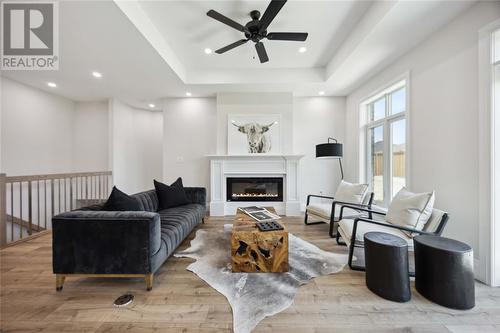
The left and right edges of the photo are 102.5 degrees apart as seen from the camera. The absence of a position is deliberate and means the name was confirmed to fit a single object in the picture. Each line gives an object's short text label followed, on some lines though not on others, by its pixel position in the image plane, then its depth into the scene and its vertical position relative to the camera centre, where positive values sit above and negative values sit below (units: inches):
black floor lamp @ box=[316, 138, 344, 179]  152.0 +12.3
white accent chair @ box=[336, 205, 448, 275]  75.7 -26.9
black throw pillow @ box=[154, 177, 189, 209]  128.0 -18.8
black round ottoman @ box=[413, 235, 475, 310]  61.8 -33.7
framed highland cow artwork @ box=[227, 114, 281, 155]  178.9 +29.5
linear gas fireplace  178.9 -19.9
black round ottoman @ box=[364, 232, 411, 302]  65.9 -34.3
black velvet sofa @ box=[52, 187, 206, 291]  68.3 -26.5
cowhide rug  61.7 -43.2
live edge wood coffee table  80.1 -34.0
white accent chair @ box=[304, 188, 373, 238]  120.1 -28.6
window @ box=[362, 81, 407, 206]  129.8 +18.4
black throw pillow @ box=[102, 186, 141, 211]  79.7 -14.6
